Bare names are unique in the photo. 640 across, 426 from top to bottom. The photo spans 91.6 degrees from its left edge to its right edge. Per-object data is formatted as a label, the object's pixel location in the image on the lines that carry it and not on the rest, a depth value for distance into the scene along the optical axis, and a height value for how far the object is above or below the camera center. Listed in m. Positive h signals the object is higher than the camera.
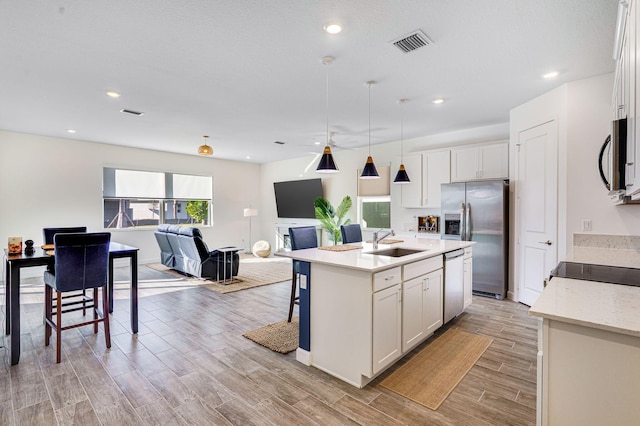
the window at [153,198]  7.03 +0.31
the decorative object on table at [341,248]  3.29 -0.40
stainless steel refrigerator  4.57 -0.23
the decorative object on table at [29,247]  3.19 -0.38
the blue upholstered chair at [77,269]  2.79 -0.54
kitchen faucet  3.43 -0.33
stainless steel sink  3.31 -0.45
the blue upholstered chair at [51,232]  4.07 -0.28
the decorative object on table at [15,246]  3.04 -0.35
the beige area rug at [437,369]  2.30 -1.34
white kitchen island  2.33 -0.81
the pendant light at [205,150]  5.74 +1.12
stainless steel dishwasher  3.45 -0.85
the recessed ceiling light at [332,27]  2.40 +1.44
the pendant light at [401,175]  4.18 +0.50
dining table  2.67 -0.60
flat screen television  8.24 +0.40
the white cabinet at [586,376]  1.17 -0.66
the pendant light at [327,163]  3.42 +0.53
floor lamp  8.75 -0.03
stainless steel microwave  1.38 +0.27
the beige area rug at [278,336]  3.04 -1.32
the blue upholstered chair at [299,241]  3.73 -0.37
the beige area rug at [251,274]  5.43 -1.29
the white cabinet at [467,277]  3.92 -0.84
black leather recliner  5.58 -0.85
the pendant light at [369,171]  3.80 +0.49
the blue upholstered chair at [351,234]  4.20 -0.31
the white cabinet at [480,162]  4.95 +0.82
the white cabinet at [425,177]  5.66 +0.64
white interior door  3.83 +0.06
